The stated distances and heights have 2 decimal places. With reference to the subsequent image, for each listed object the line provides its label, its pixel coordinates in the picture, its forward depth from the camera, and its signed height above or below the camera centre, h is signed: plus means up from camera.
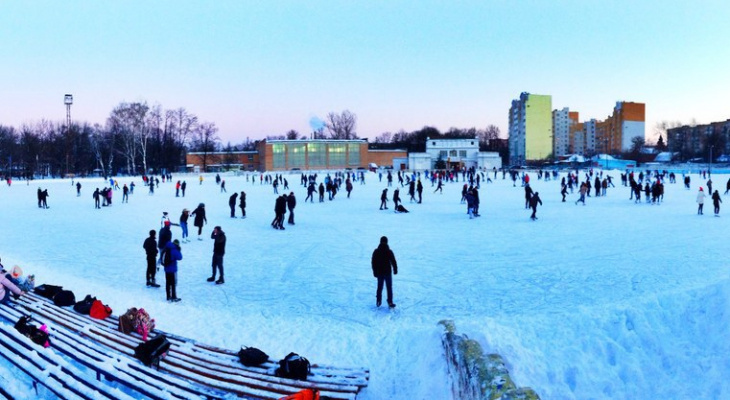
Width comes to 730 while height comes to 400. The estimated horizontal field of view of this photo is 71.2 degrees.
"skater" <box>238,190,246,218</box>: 19.14 -1.24
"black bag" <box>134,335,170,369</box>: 4.94 -1.76
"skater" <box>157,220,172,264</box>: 8.74 -1.11
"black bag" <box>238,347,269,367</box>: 5.15 -1.89
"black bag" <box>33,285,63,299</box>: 7.63 -1.78
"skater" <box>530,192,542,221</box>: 17.03 -1.15
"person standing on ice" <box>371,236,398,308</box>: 7.44 -1.42
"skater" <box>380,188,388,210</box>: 21.20 -1.31
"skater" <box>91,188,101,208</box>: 23.40 -1.13
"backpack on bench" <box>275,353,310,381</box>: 4.86 -1.90
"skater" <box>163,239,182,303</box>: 7.95 -1.51
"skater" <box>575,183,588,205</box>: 22.22 -1.05
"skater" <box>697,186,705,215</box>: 17.48 -1.13
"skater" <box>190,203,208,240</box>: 13.84 -1.25
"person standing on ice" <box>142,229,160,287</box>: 8.77 -1.50
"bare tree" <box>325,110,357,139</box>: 109.94 +9.53
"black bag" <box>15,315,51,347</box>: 5.17 -1.66
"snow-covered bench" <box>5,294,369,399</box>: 4.59 -1.94
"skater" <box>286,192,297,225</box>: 16.67 -1.12
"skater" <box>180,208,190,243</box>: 13.41 -1.34
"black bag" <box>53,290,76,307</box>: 7.15 -1.78
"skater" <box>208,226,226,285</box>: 8.93 -1.41
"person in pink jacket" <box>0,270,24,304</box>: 6.80 -1.57
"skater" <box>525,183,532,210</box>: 19.39 -0.94
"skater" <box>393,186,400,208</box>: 20.70 -1.16
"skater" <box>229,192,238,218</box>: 19.02 -1.19
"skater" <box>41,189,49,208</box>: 23.63 -1.07
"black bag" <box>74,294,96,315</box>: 6.76 -1.79
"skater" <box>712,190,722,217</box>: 17.15 -1.19
